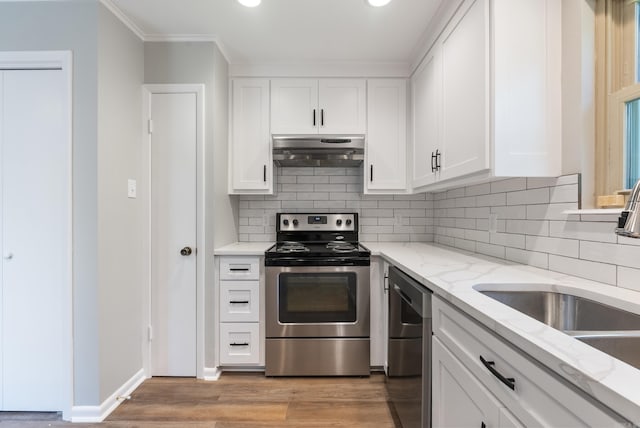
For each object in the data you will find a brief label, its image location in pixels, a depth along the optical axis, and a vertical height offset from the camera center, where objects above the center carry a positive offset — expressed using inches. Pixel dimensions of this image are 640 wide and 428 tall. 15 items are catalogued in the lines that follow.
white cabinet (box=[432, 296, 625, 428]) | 23.2 -17.1
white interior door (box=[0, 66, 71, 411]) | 68.2 +3.0
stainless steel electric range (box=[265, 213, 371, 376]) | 84.9 -28.2
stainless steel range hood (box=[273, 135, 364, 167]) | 94.0 +20.6
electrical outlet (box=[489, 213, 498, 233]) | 71.2 -2.2
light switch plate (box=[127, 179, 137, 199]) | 77.9 +6.3
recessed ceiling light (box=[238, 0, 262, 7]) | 68.8 +48.4
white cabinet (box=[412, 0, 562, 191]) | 52.3 +22.3
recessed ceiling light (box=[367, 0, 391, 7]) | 68.7 +48.5
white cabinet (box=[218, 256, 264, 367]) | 86.8 -28.6
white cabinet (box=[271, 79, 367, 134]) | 98.1 +35.6
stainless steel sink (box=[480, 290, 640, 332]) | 38.9 -13.5
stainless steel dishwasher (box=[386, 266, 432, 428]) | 50.0 -26.6
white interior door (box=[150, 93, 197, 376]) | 84.7 -14.2
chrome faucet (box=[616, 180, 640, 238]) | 25.3 -0.3
